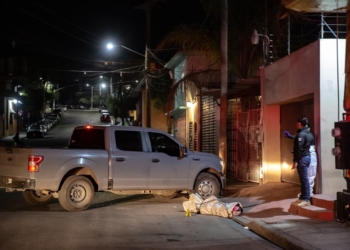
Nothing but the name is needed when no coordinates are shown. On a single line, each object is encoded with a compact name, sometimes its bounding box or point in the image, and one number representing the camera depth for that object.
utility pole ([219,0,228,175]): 15.86
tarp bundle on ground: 11.30
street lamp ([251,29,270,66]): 15.72
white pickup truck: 11.11
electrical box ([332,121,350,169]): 8.80
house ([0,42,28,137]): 51.19
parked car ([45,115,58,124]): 64.59
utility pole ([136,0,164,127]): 25.14
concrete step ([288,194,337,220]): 9.87
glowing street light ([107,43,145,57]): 25.28
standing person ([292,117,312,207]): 10.74
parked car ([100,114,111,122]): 67.06
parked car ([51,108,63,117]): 74.66
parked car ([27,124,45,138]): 48.56
